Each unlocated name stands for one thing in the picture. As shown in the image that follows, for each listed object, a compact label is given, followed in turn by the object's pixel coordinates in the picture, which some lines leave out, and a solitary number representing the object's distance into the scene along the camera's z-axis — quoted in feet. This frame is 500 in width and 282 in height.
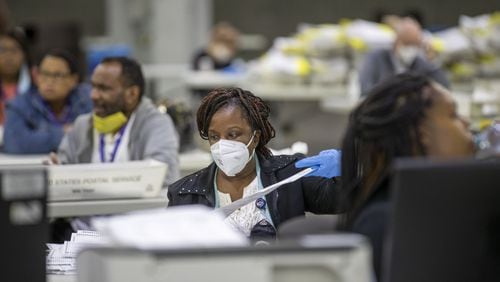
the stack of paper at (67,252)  17.38
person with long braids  15.02
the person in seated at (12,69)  47.32
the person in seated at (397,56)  47.37
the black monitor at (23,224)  12.33
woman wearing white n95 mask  21.13
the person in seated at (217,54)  74.23
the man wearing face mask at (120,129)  29.89
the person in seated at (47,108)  36.81
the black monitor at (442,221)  12.39
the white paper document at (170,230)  11.43
